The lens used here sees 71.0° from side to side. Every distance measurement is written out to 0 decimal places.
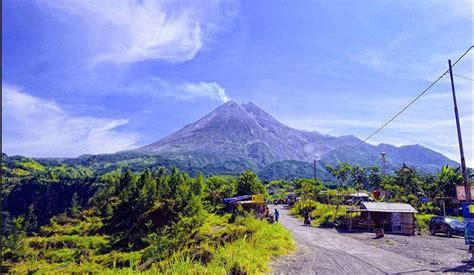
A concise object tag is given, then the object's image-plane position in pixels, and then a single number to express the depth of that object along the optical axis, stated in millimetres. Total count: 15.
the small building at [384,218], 25906
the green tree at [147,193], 36438
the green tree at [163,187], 37188
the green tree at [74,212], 51225
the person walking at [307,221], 30762
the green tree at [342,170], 49047
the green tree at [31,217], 81075
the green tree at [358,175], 53228
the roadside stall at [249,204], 30141
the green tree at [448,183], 41406
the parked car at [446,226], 24047
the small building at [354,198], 49875
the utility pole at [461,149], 12533
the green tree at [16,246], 32469
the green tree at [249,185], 39781
